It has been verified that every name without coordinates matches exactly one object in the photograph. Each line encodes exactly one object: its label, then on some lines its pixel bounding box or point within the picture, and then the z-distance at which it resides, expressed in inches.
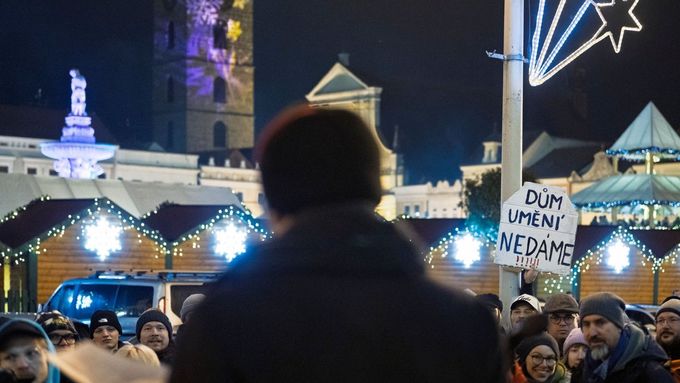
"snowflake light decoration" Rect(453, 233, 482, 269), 966.4
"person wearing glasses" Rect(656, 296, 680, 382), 326.3
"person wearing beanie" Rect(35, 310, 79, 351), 325.1
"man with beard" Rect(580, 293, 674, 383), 222.1
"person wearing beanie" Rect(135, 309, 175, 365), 355.3
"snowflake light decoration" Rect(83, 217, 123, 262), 922.1
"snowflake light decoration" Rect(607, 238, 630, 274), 1001.5
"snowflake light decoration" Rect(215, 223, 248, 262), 981.2
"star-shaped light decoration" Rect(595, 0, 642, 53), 591.8
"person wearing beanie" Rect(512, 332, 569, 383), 274.7
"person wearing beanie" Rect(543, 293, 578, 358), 366.9
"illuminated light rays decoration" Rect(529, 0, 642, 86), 527.0
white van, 619.5
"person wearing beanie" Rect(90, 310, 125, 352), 367.2
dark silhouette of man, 99.2
